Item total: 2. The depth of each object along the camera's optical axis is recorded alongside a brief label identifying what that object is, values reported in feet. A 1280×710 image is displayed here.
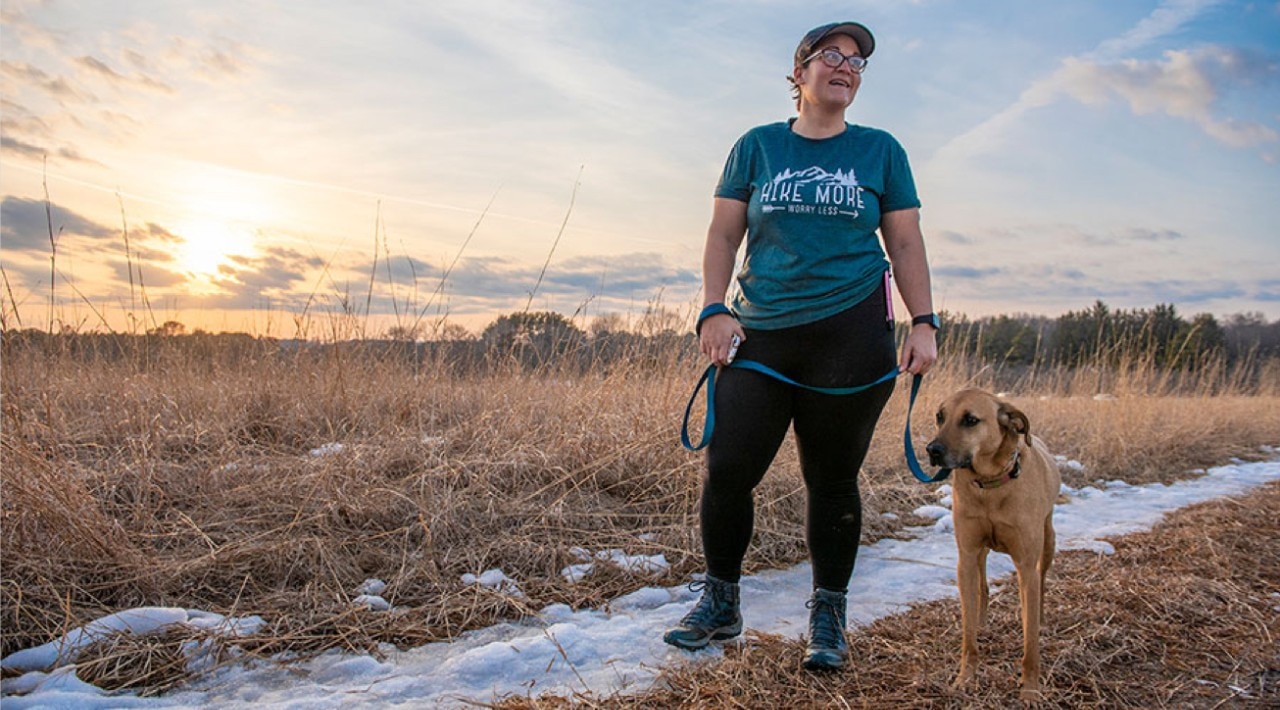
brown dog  7.76
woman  8.14
